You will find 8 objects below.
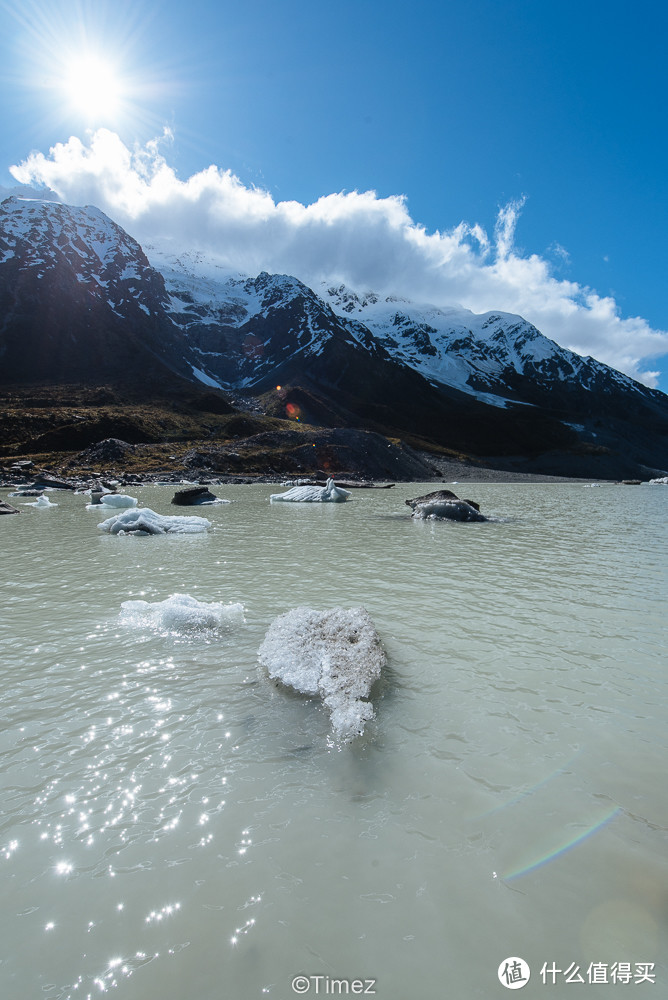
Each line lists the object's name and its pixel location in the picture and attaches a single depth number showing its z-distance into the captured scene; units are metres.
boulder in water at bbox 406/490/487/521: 30.88
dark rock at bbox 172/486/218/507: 41.12
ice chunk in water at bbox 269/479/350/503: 47.22
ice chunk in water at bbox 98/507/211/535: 24.38
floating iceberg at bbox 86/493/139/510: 38.16
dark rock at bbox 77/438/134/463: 85.50
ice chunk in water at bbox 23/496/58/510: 39.83
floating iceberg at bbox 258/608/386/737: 6.22
